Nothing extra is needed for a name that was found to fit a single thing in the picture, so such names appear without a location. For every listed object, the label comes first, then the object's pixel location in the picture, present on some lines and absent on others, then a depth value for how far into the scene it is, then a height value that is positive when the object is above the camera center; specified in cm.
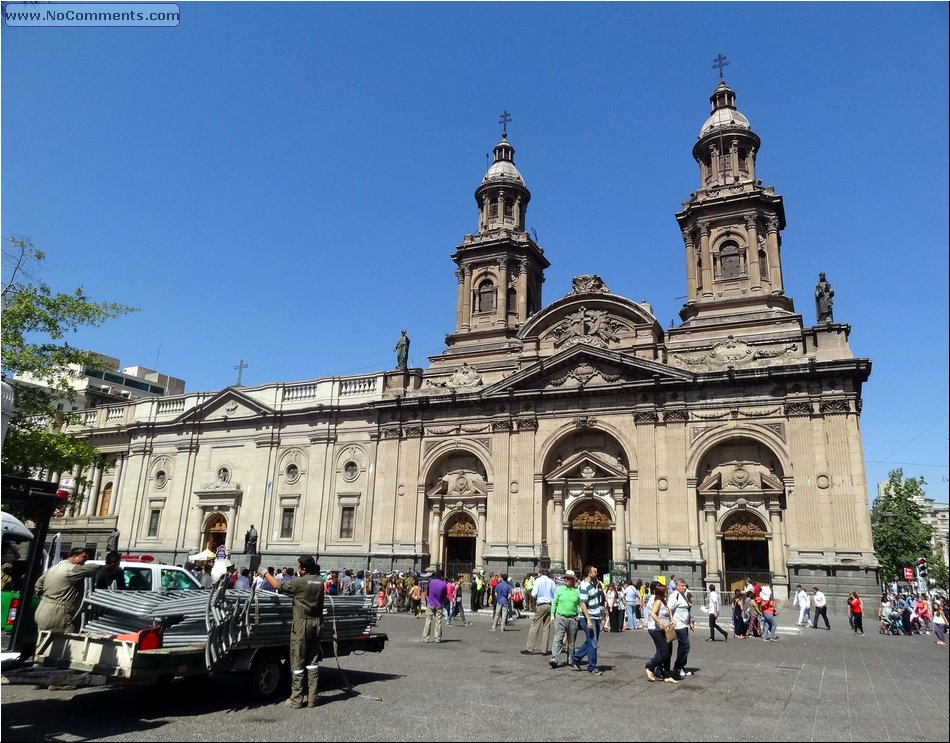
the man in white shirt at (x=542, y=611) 1569 -127
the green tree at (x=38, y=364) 2489 +628
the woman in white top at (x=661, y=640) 1174 -135
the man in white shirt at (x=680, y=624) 1192 -110
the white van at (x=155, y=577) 1238 -68
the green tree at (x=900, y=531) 5534 +309
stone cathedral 3081 +594
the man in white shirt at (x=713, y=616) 1911 -151
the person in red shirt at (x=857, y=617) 2358 -169
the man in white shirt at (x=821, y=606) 2422 -140
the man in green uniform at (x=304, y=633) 954 -121
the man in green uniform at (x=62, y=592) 942 -78
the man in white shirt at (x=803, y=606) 2462 -145
